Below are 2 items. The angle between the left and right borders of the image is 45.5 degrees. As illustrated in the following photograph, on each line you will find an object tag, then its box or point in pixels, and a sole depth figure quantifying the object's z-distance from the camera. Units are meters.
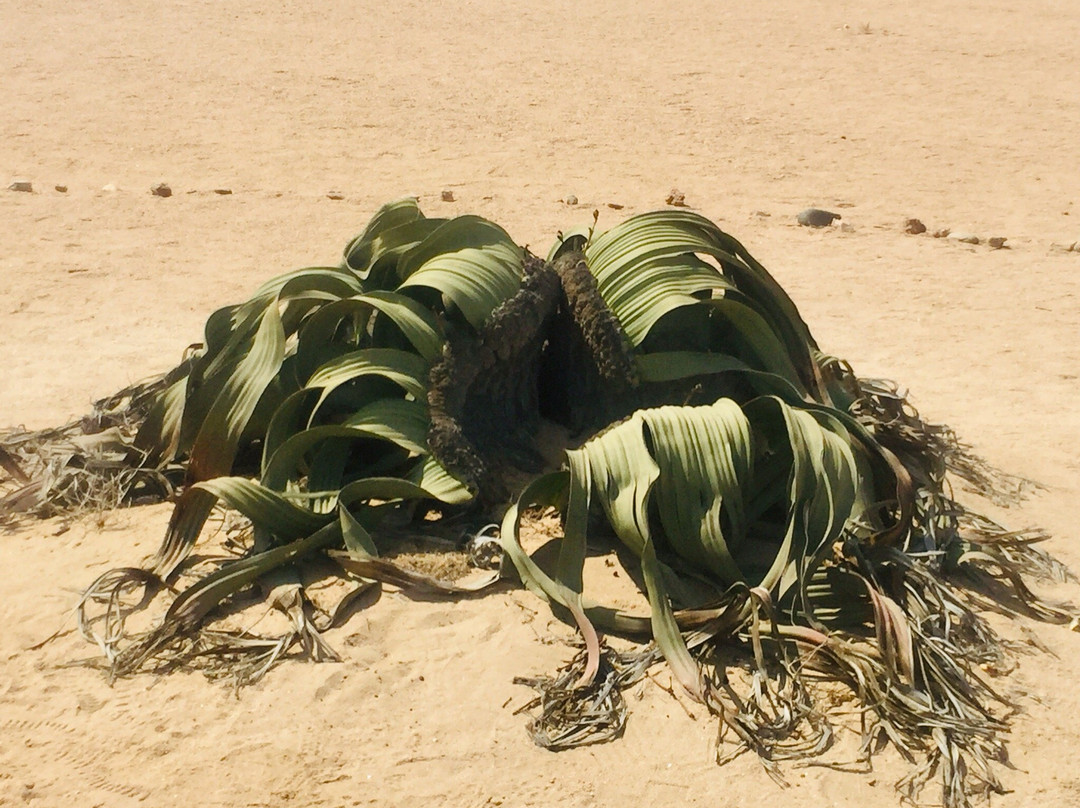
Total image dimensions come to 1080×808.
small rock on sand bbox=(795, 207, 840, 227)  5.94
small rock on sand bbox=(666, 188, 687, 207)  6.11
